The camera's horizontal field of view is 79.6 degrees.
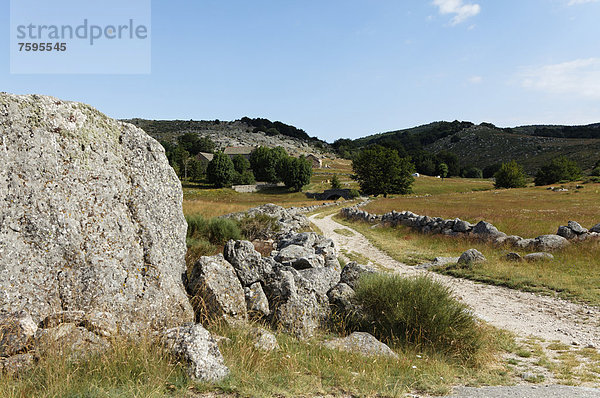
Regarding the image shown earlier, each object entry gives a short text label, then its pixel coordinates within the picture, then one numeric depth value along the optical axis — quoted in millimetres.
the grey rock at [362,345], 6000
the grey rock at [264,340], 5404
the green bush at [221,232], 16203
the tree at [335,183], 98250
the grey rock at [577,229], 16984
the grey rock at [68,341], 4465
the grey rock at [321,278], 8055
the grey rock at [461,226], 21359
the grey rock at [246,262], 7344
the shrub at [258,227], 20781
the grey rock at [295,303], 6752
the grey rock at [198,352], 4469
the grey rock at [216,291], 6285
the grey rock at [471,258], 15148
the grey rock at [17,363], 4227
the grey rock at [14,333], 4484
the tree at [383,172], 82375
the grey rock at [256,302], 6728
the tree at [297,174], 105500
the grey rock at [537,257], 14781
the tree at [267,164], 125438
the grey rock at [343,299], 7820
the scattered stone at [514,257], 15133
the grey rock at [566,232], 16938
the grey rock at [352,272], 9023
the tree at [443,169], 148862
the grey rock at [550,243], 16000
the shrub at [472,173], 155875
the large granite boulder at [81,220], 4926
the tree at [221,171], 108119
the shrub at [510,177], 94438
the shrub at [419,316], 6754
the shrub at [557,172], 95688
